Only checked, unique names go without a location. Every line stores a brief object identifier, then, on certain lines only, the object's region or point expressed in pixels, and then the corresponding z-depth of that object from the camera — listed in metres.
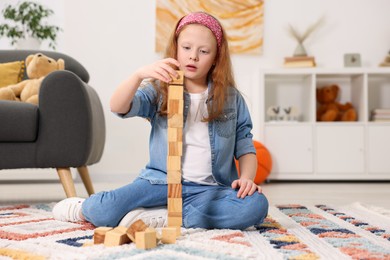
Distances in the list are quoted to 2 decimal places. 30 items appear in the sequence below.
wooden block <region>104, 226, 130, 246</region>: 0.96
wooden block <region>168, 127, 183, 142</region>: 1.09
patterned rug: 0.90
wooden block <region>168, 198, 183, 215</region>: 1.08
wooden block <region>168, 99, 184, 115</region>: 1.10
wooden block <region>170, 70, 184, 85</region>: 1.11
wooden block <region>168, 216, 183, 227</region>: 1.08
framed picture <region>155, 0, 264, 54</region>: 3.41
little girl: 1.23
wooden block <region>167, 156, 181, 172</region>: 1.07
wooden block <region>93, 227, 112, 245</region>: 0.99
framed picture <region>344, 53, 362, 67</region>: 3.32
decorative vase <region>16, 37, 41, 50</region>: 3.08
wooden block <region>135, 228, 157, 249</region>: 0.92
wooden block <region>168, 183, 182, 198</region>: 1.07
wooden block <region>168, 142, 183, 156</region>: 1.08
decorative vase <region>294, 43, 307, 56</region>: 3.30
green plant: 3.08
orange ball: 2.94
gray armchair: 1.76
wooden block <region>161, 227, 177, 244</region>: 0.98
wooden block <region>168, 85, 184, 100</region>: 1.11
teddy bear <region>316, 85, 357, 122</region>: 3.23
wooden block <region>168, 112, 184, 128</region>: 1.10
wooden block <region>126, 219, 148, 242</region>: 0.98
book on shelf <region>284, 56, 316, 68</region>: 3.21
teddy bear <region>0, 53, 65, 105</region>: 2.07
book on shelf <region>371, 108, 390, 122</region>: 3.18
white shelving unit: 3.13
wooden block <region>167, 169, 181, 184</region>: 1.07
